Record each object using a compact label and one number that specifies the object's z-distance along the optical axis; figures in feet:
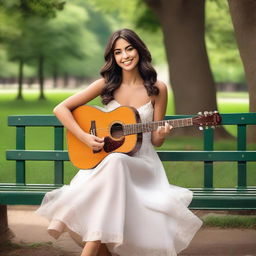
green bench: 17.47
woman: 14.16
